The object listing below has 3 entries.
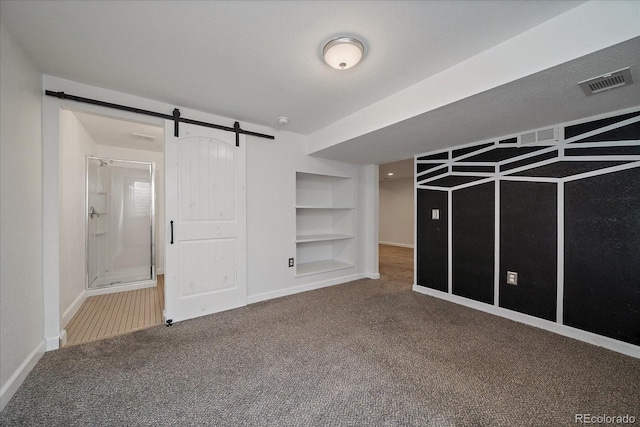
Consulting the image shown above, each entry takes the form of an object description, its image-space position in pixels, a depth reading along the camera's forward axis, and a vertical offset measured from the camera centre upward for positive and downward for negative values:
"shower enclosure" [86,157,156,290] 3.71 -0.19
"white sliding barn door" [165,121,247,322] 2.63 -0.11
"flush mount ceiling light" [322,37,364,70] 1.59 +1.07
